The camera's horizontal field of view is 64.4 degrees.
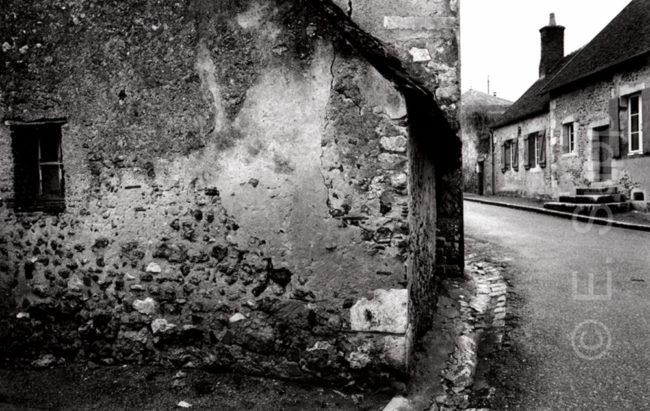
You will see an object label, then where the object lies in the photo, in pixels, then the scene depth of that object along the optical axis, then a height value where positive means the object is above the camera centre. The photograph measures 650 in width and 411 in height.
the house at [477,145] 30.34 +2.57
